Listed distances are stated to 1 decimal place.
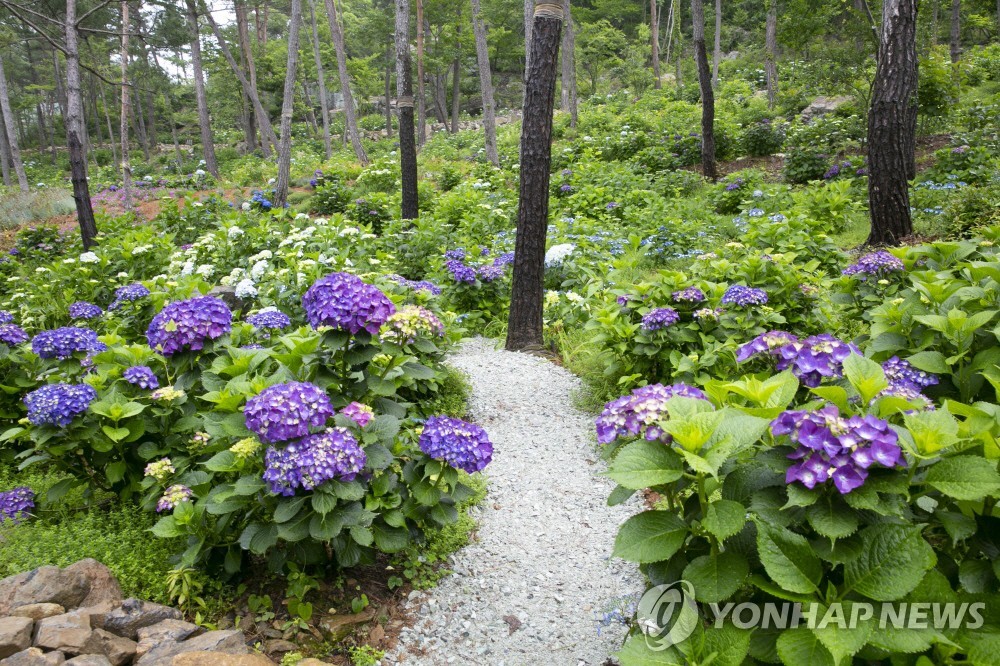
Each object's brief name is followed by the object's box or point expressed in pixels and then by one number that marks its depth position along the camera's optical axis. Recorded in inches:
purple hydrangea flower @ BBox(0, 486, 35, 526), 120.1
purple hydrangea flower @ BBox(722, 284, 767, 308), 154.0
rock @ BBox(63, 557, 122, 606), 93.6
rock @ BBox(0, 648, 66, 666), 75.3
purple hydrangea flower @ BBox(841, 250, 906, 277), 151.0
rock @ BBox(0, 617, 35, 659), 77.7
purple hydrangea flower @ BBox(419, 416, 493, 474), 95.3
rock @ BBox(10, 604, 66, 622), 85.5
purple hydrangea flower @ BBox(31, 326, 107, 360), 135.8
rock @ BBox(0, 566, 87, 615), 90.1
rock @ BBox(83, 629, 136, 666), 81.4
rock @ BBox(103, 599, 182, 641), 88.4
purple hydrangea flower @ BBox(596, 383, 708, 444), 67.2
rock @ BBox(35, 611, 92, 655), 79.6
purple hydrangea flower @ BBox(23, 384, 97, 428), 105.4
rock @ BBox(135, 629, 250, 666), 80.4
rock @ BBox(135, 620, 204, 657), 84.4
